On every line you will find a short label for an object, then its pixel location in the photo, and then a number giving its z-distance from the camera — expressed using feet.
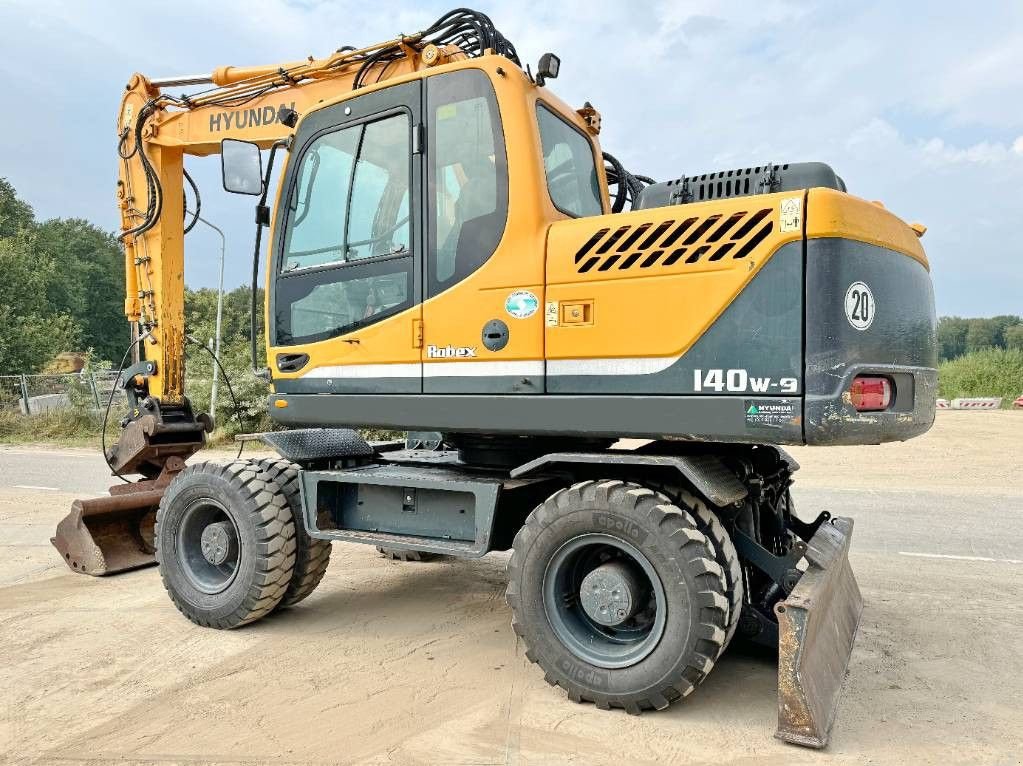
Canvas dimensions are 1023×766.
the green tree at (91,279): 174.91
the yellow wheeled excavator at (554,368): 11.29
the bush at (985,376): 77.71
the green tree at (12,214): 139.03
